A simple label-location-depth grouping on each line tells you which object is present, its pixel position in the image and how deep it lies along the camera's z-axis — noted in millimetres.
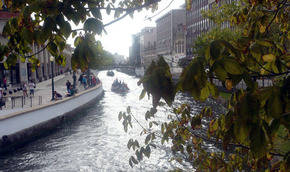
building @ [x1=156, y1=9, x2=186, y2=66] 82006
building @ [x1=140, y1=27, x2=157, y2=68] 124125
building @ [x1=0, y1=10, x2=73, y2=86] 36281
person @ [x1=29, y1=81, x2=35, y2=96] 26666
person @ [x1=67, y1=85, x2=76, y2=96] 27406
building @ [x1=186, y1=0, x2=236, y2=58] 64519
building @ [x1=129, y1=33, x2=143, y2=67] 155425
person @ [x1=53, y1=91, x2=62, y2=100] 23725
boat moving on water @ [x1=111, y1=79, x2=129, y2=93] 48625
